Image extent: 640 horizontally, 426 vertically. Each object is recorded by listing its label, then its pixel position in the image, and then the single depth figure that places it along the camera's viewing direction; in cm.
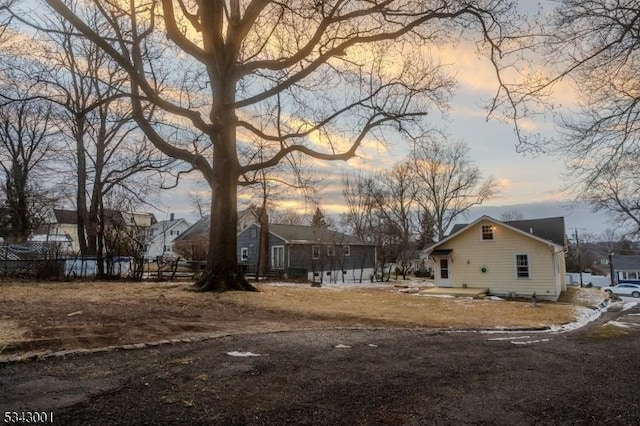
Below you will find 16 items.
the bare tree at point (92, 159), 2188
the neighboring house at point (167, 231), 6650
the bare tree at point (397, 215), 4516
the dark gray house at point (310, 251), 3594
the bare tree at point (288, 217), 5756
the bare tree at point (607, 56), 744
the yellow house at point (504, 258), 2386
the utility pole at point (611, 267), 5191
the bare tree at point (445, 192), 4841
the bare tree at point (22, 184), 3141
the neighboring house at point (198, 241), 3492
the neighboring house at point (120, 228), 1941
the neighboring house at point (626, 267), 5919
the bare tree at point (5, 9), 1086
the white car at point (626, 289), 3919
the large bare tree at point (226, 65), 1262
